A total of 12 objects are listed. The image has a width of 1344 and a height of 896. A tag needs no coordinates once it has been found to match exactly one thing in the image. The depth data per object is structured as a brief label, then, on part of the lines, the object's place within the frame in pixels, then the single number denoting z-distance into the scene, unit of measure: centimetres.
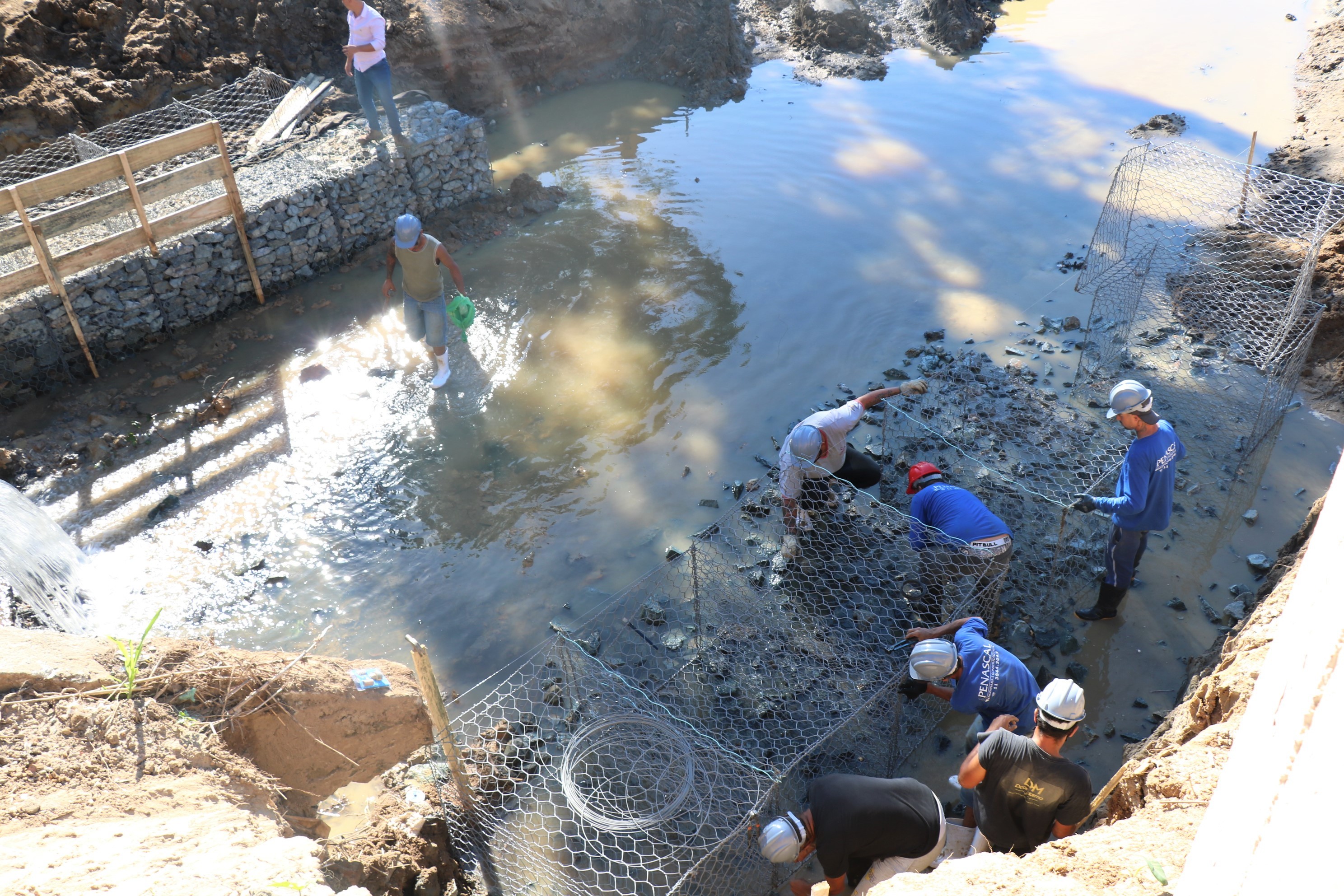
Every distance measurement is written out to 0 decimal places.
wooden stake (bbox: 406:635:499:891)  427
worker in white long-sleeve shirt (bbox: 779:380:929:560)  664
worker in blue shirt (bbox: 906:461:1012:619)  581
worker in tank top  841
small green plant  440
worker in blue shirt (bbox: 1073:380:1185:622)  590
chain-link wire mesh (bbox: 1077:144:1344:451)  822
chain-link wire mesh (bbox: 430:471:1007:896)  499
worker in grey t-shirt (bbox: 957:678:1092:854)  425
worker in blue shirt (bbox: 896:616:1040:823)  500
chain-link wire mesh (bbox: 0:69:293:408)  866
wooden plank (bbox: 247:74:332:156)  1163
